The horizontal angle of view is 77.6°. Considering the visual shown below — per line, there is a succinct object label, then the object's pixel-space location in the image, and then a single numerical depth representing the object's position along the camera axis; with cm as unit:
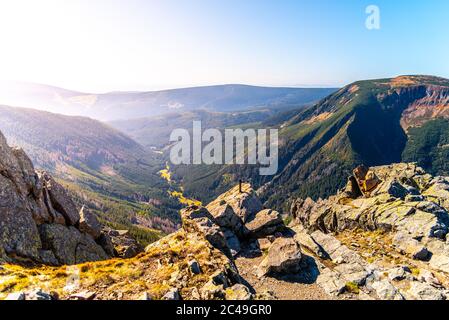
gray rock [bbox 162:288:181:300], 2814
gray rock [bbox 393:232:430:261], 4897
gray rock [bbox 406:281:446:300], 3547
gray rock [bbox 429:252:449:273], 4402
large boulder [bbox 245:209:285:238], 6009
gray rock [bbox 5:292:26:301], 2343
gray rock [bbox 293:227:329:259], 5149
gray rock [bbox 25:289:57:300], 2423
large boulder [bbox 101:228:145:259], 5975
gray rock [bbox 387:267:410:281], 4034
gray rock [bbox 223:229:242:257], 5390
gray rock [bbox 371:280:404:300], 3588
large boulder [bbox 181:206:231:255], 4747
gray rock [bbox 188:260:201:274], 3441
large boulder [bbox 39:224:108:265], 4409
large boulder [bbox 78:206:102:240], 5503
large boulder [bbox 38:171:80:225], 5225
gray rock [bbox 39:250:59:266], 4050
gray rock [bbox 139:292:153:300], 2695
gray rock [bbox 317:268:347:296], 3859
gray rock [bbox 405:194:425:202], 7439
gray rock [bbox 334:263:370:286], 4027
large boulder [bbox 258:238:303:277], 4306
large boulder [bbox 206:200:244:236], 6019
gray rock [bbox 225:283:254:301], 2891
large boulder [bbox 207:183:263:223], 6506
